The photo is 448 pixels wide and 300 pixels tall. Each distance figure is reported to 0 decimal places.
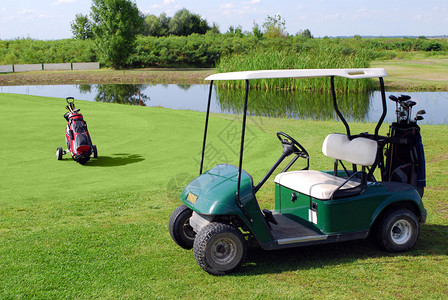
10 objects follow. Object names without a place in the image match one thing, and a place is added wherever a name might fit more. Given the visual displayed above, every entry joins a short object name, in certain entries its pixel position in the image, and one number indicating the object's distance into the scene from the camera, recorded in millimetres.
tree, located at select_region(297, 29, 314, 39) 68044
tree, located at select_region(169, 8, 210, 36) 69688
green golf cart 3732
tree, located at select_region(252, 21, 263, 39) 52862
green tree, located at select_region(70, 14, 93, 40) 69850
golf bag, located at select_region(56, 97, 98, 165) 7508
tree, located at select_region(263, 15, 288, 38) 53941
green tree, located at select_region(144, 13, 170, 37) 67562
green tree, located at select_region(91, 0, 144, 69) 42672
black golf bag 4543
